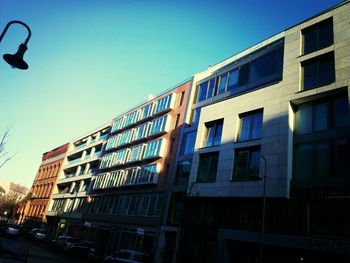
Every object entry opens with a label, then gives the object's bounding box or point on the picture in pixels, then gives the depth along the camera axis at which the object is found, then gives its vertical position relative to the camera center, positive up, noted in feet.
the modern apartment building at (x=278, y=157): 64.44 +25.19
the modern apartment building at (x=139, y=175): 115.85 +27.35
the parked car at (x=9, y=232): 131.96 -3.11
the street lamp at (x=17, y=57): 30.40 +14.37
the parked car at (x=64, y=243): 110.95 -2.79
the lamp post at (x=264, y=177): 64.67 +18.78
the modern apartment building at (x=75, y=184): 176.38 +29.56
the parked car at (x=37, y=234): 148.25 -2.23
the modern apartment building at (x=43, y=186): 226.99 +30.12
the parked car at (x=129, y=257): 66.20 -1.96
